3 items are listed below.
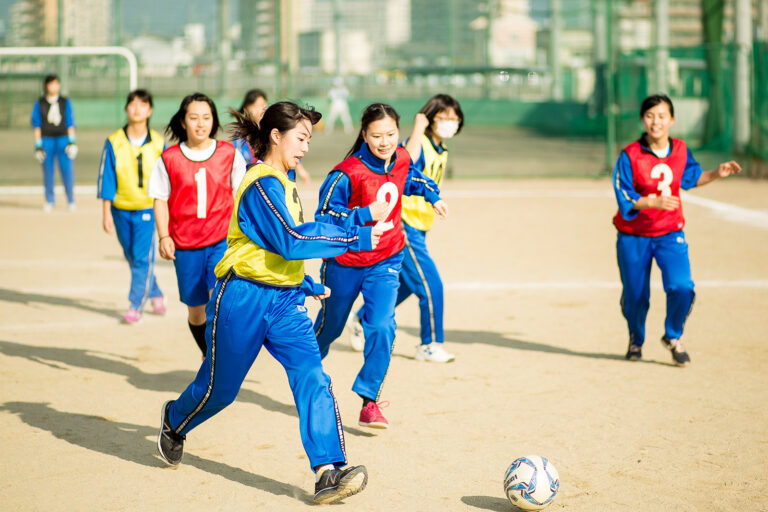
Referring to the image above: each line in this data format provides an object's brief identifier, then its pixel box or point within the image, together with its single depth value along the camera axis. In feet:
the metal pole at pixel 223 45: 93.20
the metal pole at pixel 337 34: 97.14
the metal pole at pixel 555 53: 125.59
